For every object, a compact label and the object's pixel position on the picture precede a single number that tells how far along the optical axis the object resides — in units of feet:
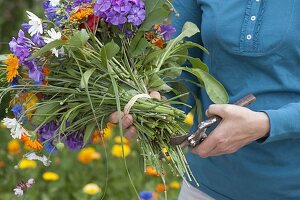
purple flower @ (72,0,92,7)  9.28
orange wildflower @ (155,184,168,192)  15.76
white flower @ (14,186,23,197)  9.73
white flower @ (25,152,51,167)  9.21
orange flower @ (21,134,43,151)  8.92
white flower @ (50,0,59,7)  9.16
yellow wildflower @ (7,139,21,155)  17.44
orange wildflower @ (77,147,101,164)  17.70
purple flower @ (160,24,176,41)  9.80
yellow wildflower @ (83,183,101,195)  15.55
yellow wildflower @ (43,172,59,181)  16.18
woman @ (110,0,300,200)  9.42
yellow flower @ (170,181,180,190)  16.96
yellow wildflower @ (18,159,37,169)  16.81
